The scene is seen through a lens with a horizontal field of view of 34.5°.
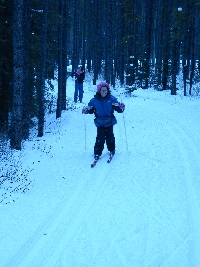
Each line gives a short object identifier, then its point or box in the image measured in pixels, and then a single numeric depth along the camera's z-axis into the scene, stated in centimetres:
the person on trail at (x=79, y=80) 2016
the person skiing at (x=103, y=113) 889
